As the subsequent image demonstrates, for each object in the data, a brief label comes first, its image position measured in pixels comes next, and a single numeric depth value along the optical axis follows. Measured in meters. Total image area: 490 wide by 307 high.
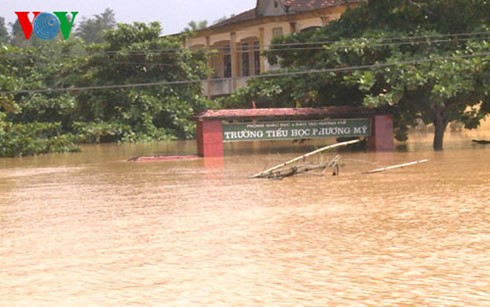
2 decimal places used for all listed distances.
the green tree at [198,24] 140.75
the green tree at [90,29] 148.38
